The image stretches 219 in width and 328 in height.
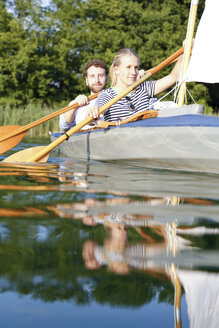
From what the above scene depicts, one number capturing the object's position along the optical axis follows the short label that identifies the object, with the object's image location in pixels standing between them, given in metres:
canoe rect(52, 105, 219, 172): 7.69
